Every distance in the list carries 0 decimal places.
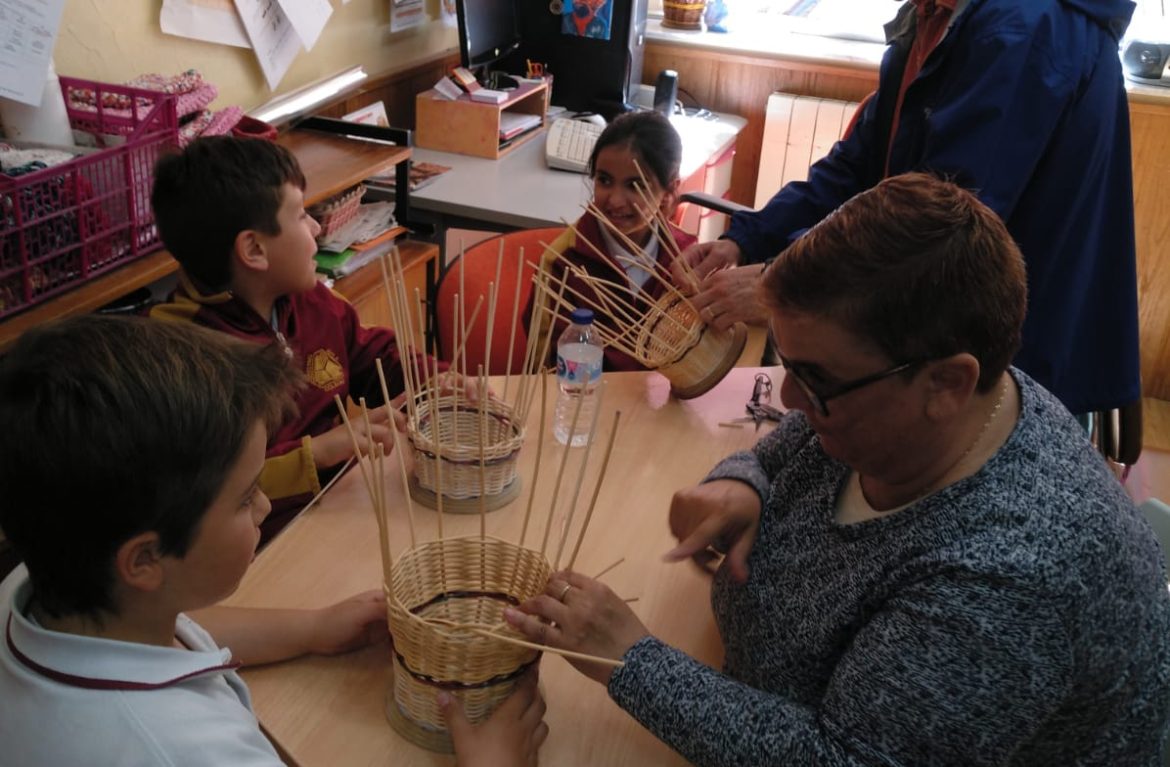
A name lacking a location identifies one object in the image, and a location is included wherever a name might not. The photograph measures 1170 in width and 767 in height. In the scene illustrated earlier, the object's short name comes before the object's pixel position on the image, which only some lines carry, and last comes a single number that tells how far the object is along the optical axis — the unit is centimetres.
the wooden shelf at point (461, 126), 316
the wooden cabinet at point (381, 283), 259
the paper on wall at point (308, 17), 273
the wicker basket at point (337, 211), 251
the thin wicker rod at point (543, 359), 138
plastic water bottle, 162
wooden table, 103
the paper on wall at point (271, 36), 257
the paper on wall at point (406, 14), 328
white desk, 276
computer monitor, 318
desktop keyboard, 309
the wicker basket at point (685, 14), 402
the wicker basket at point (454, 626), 95
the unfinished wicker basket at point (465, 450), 136
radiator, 385
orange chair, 214
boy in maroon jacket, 169
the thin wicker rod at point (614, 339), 160
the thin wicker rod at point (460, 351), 140
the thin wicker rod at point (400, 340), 128
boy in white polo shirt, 81
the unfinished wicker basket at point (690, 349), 164
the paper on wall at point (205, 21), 233
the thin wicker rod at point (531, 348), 135
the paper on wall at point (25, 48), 183
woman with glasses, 83
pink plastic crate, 164
